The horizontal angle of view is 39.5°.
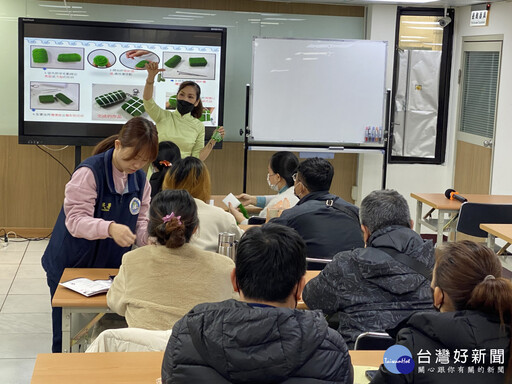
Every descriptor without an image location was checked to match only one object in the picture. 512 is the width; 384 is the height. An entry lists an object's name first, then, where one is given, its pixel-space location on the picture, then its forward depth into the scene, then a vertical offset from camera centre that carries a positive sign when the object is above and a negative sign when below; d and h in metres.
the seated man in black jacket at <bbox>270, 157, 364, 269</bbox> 3.89 -0.64
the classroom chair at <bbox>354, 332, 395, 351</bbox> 2.74 -0.90
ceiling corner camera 7.79 +0.98
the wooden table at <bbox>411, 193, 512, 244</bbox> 5.91 -0.77
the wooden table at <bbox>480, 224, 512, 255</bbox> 4.68 -0.79
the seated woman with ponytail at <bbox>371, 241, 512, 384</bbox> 1.91 -0.59
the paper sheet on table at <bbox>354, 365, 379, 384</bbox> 2.26 -0.85
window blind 7.37 +0.22
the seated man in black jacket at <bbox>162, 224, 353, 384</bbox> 1.69 -0.55
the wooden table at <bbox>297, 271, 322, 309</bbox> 3.21 -0.84
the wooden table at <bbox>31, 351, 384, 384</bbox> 2.23 -0.86
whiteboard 7.24 +0.15
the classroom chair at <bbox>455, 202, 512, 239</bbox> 5.50 -0.79
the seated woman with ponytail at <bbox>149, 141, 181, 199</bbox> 4.48 -0.40
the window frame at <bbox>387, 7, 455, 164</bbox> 7.77 +0.24
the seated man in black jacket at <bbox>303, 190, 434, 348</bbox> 2.81 -0.69
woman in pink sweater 3.36 -0.53
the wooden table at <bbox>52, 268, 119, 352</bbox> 3.10 -0.89
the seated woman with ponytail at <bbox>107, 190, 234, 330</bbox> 2.67 -0.65
